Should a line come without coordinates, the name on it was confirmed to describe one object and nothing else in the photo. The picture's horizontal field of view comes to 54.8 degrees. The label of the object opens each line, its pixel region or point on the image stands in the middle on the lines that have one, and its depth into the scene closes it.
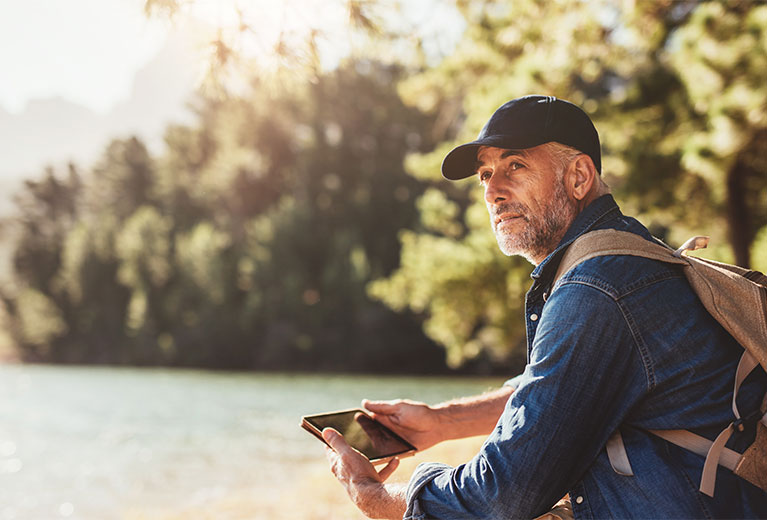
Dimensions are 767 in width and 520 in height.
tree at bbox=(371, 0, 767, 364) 6.33
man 1.52
